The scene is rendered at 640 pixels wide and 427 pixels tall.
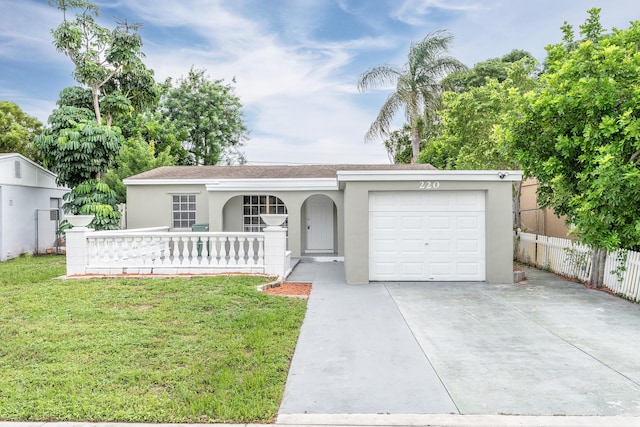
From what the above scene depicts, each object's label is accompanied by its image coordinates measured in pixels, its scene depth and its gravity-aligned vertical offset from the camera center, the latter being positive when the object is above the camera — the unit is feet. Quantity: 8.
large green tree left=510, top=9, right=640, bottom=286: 21.98 +4.97
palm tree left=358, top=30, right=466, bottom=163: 65.10 +22.53
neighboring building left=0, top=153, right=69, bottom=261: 46.26 +1.22
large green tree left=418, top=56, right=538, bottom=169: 43.86 +11.34
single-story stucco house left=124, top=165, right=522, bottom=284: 31.35 -0.99
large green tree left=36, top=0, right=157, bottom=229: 50.37 +19.87
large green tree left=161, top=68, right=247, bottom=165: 98.27 +25.35
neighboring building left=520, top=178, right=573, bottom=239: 45.02 -0.75
